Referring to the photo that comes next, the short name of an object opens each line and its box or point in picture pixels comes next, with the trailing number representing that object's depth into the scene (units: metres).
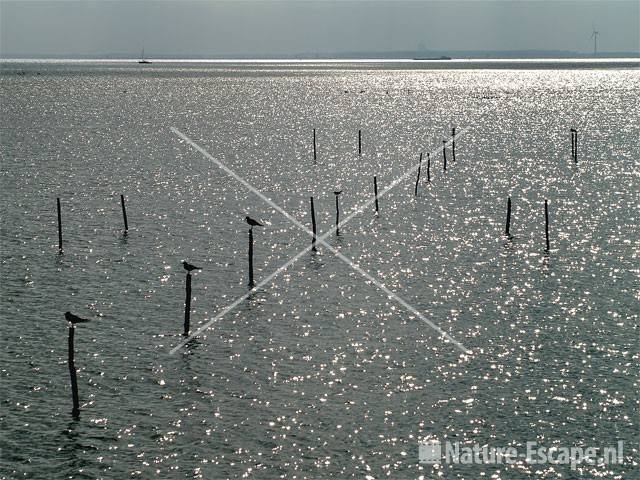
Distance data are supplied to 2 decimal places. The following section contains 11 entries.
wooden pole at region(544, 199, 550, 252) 56.93
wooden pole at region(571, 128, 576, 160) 104.66
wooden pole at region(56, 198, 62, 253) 55.53
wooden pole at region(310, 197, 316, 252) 59.16
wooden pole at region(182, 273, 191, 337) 39.88
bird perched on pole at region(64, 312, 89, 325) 33.06
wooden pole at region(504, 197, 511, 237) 61.85
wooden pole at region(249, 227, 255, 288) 48.47
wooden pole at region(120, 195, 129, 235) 61.52
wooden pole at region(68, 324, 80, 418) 31.12
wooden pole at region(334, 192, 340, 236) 62.50
